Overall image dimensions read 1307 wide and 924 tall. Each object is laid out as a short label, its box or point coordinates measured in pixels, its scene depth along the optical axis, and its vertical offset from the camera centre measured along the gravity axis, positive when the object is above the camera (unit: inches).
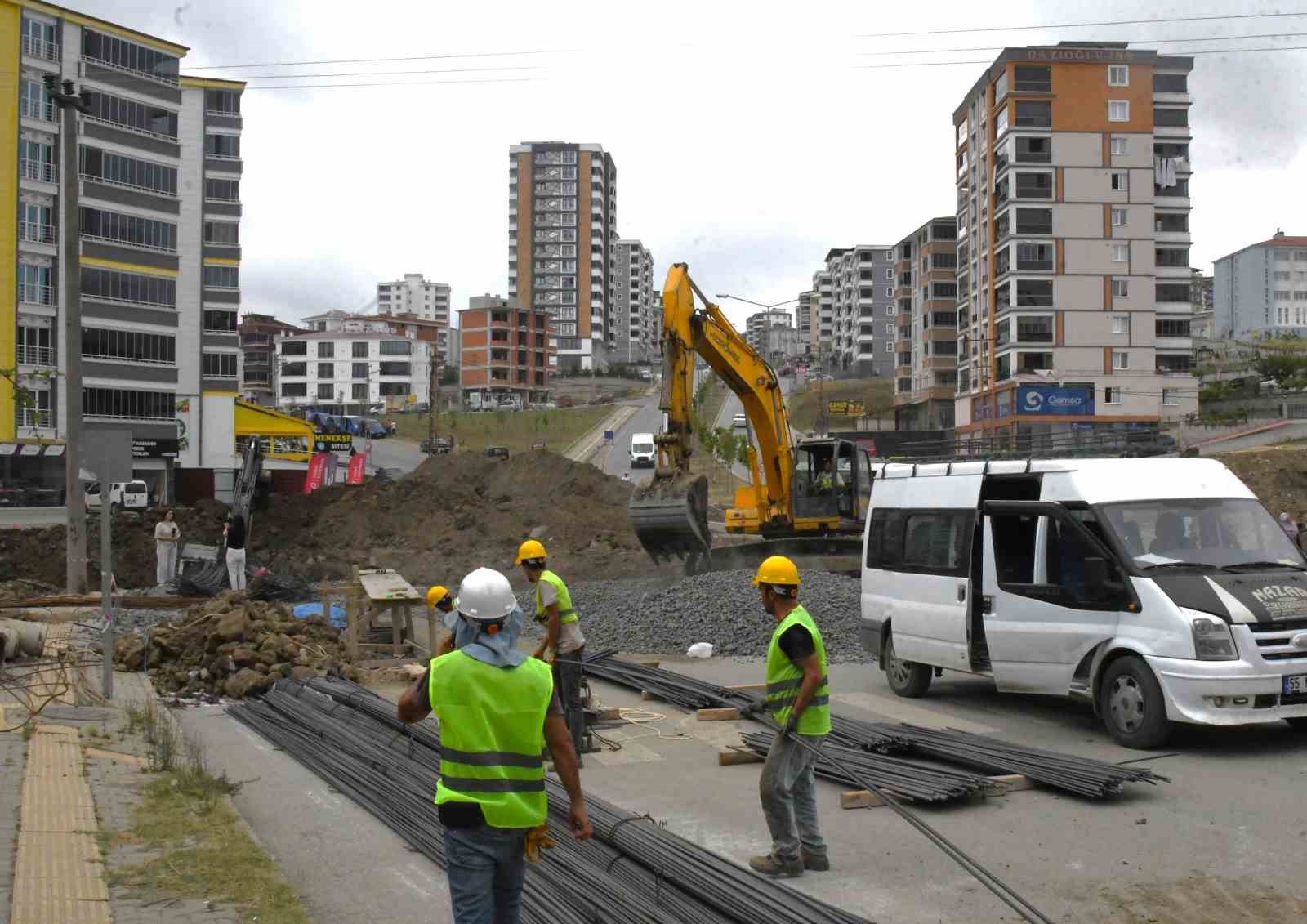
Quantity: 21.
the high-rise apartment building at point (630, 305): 7244.1 +1210.8
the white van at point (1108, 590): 367.6 -32.1
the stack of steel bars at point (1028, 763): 328.5 -77.1
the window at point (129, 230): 2273.6 +513.4
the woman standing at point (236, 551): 927.7 -45.3
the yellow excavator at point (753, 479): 837.8 +13.6
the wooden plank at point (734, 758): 397.7 -87.3
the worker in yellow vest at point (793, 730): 265.3 -54.0
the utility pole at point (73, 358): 890.1 +100.6
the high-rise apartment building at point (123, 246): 2165.4 +483.6
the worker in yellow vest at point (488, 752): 170.6 -37.4
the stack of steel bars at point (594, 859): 232.2 -81.2
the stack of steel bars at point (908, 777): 323.3 -78.8
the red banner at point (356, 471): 1823.3 +35.7
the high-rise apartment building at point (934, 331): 3457.2 +485.3
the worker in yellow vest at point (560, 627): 380.8 -42.3
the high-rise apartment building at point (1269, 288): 5032.0 +904.4
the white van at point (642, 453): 2667.3 +92.9
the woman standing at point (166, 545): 1051.3 -45.9
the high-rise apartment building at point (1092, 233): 2723.9 +611.8
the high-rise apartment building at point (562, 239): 6122.1 +1328.7
